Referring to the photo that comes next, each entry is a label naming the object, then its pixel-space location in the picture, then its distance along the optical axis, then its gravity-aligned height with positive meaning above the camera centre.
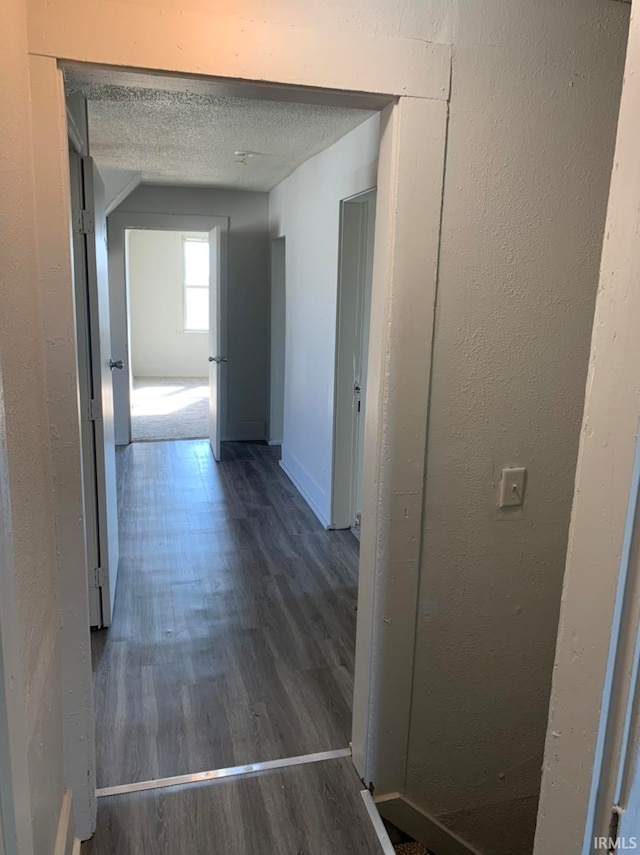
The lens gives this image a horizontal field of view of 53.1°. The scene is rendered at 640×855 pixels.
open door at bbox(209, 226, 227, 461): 5.42 -0.29
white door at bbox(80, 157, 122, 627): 2.65 -0.36
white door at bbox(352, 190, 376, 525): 3.92 -0.26
